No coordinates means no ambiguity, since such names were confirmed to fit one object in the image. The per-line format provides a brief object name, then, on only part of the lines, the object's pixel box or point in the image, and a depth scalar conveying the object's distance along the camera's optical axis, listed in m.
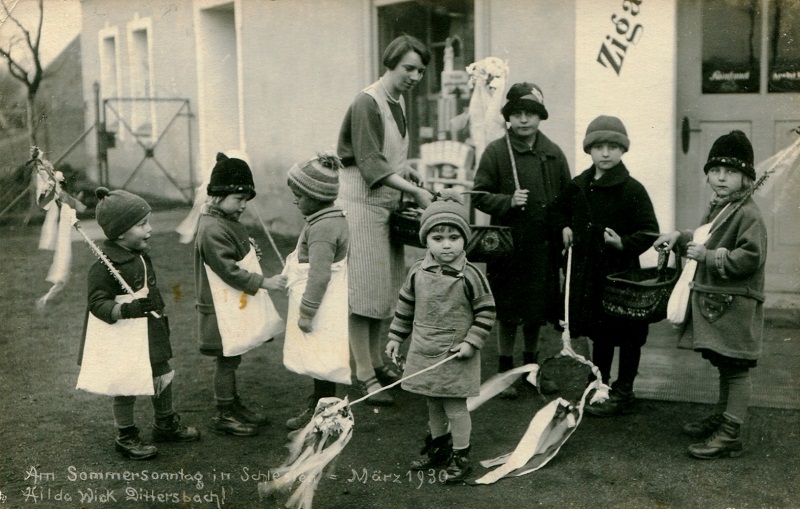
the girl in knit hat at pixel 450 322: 3.58
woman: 4.45
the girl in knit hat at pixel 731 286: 3.75
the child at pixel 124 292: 3.82
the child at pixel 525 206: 4.68
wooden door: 6.02
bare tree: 5.39
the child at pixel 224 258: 4.09
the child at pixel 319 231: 4.04
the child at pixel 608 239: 4.35
